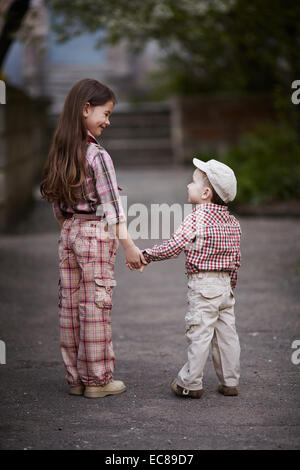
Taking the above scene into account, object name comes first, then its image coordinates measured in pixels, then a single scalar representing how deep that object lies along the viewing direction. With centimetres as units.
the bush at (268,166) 1128
